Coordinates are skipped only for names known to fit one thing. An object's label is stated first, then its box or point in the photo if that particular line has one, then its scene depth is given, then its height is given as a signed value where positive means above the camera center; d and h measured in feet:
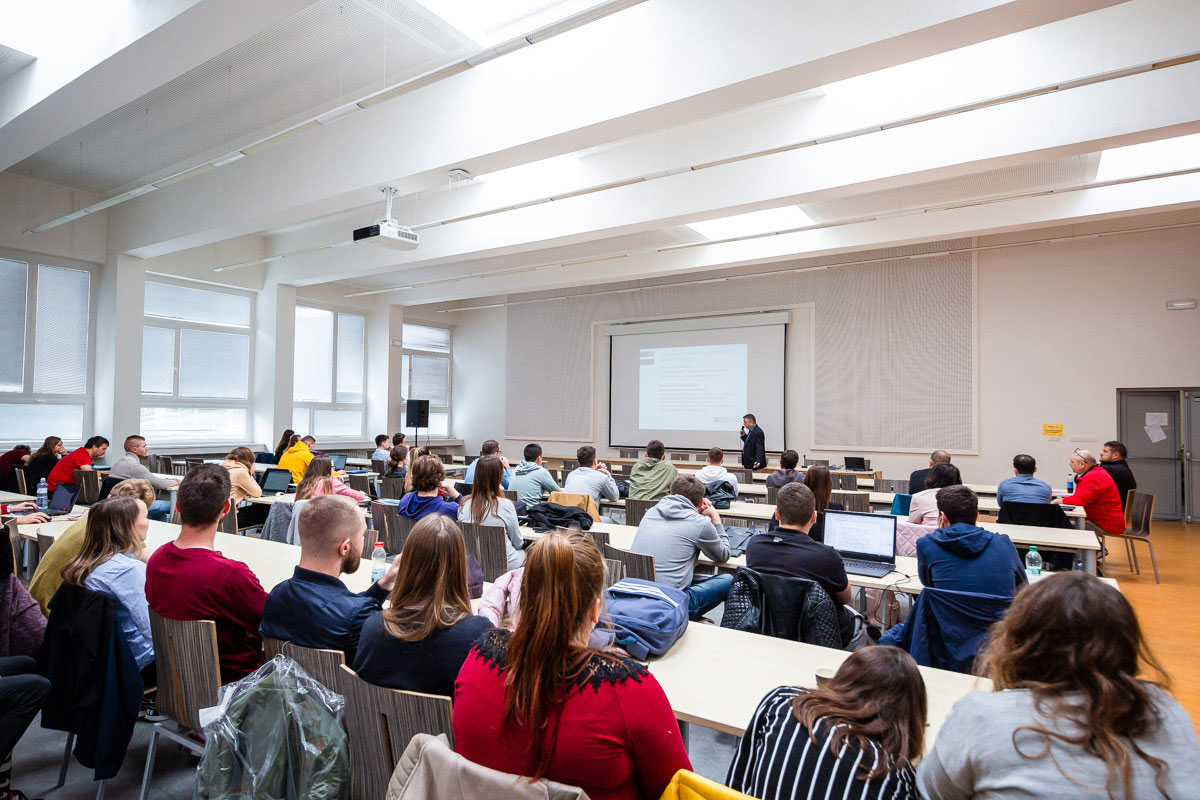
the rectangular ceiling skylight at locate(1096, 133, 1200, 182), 20.01 +8.00
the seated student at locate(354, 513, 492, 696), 5.67 -1.79
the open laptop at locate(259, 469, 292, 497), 24.30 -2.49
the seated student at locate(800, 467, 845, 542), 14.76 -1.40
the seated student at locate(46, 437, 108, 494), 22.30 -1.91
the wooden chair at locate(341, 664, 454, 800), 5.15 -2.47
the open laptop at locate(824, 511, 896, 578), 11.78 -2.12
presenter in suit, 32.42 -1.45
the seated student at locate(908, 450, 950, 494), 22.00 -1.94
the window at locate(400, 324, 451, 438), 47.93 +3.09
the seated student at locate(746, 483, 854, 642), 9.41 -1.89
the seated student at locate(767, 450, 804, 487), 20.25 -1.64
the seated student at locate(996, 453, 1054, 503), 17.78 -1.69
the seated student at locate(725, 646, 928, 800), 3.94 -1.88
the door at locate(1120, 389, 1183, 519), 30.48 -0.78
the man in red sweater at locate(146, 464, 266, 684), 7.53 -2.05
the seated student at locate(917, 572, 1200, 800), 3.63 -1.63
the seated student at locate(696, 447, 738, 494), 20.47 -1.63
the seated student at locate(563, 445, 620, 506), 20.01 -1.93
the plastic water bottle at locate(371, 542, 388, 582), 11.17 -2.52
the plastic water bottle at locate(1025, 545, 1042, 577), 11.37 -2.37
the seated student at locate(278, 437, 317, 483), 25.61 -1.80
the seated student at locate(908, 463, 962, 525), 14.37 -1.66
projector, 21.02 +5.55
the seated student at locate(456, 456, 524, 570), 13.51 -1.75
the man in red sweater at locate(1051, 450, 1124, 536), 20.02 -2.28
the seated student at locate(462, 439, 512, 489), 22.26 -1.11
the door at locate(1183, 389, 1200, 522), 29.84 -1.25
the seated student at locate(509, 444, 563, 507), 19.54 -1.96
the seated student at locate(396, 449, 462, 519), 14.11 -1.63
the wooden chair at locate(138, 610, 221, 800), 6.79 -2.70
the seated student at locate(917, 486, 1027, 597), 9.18 -1.89
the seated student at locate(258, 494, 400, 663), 6.63 -1.81
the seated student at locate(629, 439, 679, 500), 21.08 -1.90
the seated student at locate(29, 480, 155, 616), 9.18 -2.08
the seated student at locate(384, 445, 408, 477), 23.94 -1.69
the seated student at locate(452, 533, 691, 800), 4.36 -1.92
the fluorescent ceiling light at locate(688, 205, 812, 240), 27.55 +8.12
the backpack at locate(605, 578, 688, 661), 7.09 -2.13
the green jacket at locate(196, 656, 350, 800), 5.36 -2.64
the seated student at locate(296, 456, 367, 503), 14.01 -1.42
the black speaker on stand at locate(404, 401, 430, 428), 42.45 -0.04
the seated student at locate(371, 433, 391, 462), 31.36 -1.66
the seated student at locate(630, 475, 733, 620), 11.47 -2.18
